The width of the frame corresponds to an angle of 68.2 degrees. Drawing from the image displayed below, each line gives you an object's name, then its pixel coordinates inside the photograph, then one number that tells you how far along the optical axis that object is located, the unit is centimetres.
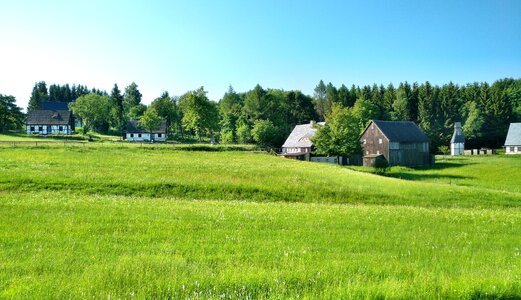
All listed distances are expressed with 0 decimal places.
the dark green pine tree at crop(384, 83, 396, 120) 14988
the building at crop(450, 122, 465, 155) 12006
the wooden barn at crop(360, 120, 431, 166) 8494
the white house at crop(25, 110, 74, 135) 12244
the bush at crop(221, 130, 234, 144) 12169
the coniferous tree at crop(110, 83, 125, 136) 14040
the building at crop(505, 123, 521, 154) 10862
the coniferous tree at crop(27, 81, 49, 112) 16666
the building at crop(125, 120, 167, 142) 12988
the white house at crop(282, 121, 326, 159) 9956
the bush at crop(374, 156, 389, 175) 7963
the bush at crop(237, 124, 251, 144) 12044
